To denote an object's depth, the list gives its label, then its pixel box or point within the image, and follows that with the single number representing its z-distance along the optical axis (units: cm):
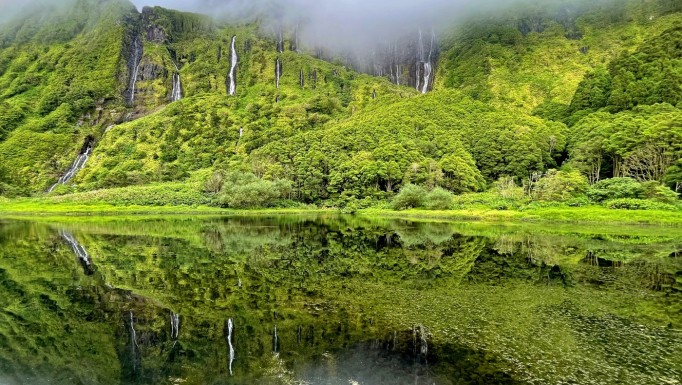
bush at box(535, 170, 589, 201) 7369
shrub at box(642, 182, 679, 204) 6325
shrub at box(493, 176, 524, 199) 8331
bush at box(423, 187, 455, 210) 8406
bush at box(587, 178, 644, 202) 6769
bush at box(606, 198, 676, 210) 6129
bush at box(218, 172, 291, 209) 10081
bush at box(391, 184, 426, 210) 8912
